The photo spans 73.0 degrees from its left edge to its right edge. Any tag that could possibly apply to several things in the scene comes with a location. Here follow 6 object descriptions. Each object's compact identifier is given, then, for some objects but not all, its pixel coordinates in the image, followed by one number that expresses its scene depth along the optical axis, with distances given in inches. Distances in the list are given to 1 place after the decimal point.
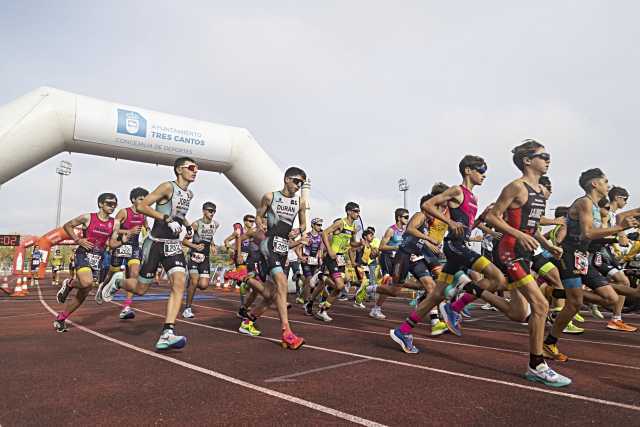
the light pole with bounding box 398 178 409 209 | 2279.8
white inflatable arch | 494.9
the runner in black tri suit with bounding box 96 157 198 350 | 195.5
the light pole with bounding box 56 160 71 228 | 2163.0
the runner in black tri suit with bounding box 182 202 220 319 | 343.6
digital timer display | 771.7
